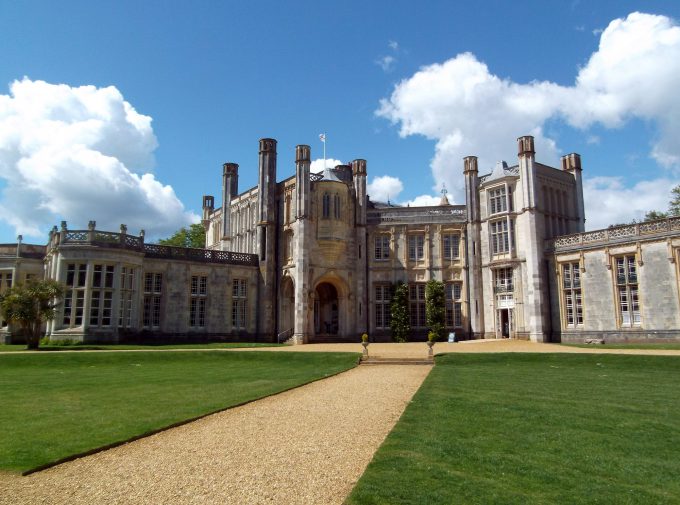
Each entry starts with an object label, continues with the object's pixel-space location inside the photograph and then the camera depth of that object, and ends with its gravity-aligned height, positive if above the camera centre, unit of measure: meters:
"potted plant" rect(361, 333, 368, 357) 24.96 -1.08
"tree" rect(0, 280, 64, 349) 28.41 +1.20
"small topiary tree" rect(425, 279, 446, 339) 38.78 +1.54
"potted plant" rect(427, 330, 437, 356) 24.74 -0.84
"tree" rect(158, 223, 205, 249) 66.25 +11.05
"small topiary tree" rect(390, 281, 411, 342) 38.94 +0.76
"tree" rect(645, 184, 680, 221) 45.97 +10.24
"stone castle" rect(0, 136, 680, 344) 32.72 +3.93
